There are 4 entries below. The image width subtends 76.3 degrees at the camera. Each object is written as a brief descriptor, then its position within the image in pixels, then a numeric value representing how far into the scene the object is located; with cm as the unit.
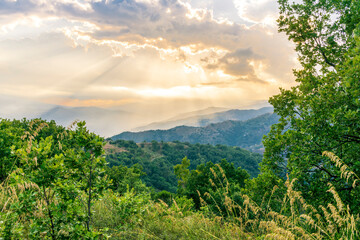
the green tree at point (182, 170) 6872
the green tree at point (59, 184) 377
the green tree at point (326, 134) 877
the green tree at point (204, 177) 4168
